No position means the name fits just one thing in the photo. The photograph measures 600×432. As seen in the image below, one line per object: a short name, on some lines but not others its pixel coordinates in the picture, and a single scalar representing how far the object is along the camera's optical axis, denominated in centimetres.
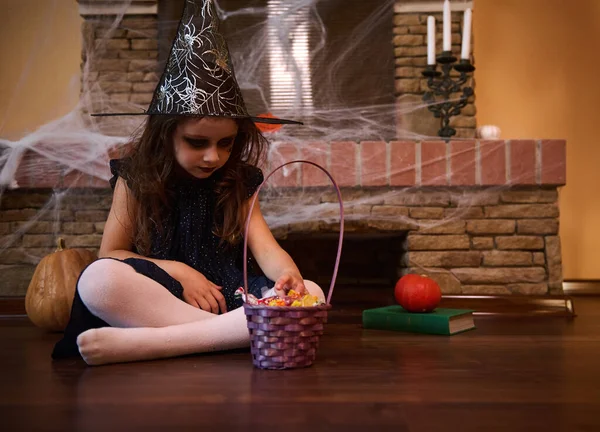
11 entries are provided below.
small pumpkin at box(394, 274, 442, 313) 184
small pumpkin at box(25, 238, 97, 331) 191
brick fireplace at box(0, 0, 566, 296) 248
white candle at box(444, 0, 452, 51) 253
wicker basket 123
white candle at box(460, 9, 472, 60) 256
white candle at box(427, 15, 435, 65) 254
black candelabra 255
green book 179
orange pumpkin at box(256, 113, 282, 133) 265
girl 141
